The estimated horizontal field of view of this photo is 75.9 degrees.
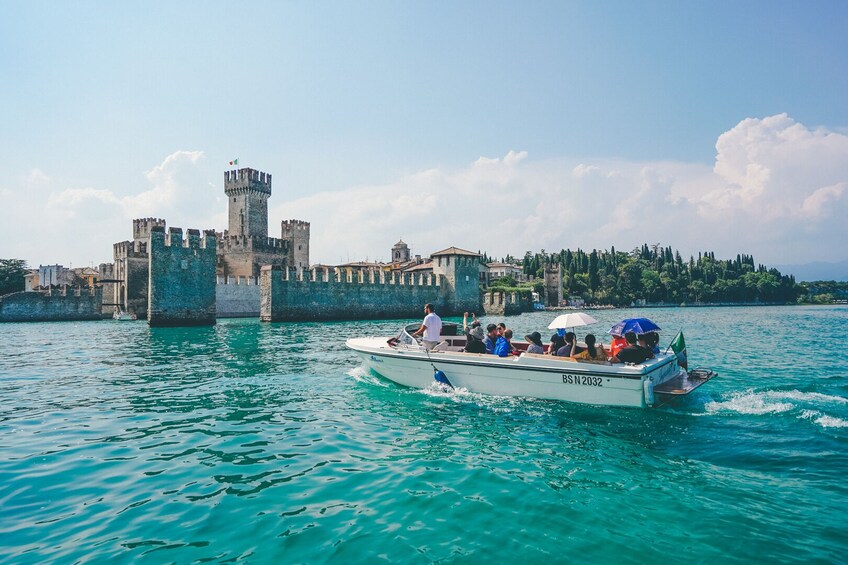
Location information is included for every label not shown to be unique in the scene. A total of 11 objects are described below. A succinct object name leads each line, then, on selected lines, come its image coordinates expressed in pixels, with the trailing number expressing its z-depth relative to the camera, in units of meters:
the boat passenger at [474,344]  11.47
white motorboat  9.48
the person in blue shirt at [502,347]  10.97
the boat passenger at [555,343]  10.95
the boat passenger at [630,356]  9.63
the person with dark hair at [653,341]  10.41
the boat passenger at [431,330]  11.91
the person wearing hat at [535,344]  10.73
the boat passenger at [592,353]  9.84
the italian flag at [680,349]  11.24
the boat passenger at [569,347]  10.49
